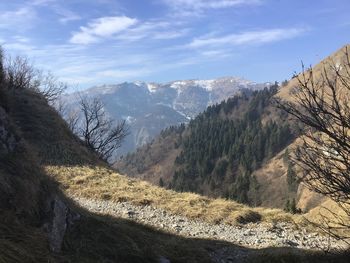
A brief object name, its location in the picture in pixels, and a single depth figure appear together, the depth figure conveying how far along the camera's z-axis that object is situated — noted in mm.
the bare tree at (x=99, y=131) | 38156
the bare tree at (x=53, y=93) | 39738
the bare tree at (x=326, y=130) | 7711
